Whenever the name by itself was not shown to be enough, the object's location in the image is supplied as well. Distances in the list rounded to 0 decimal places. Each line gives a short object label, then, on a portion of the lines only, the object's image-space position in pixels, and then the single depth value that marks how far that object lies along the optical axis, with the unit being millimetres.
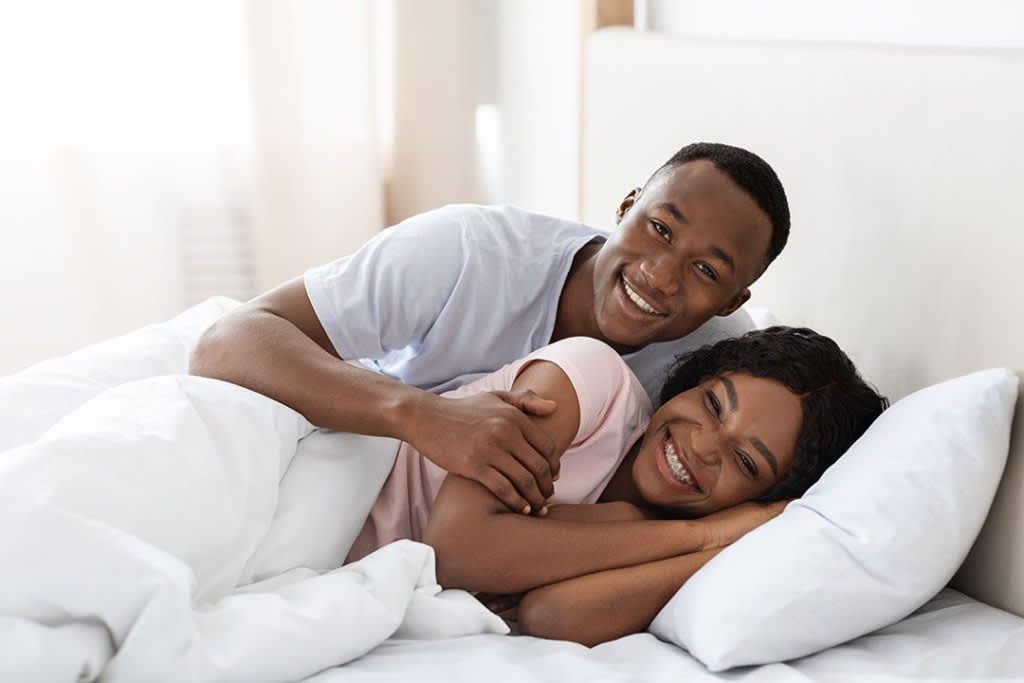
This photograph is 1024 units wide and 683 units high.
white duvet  1838
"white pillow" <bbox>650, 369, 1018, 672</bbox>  1975
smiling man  2293
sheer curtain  3246
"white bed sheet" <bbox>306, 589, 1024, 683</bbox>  1931
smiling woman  2084
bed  1971
